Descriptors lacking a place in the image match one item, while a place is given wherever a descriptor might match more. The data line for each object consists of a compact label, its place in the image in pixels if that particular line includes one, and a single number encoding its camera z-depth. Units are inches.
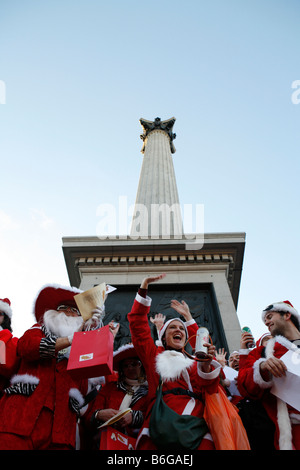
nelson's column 289.3
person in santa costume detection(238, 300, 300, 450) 134.9
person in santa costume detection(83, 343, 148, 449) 148.3
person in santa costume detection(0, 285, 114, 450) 128.5
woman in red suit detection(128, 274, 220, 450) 135.1
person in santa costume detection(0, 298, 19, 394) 145.8
